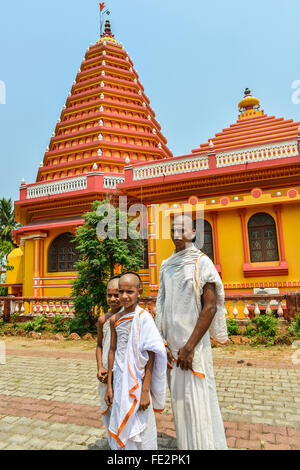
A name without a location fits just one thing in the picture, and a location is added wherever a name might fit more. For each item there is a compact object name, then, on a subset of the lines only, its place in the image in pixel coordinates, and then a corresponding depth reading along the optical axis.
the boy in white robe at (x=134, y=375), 2.03
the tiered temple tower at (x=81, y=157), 12.07
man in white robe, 2.11
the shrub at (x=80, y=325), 8.12
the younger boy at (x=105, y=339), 2.37
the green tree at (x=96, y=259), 8.00
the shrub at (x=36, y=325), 8.64
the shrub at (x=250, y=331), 6.81
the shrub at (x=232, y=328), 6.85
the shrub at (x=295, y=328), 6.27
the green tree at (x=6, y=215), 30.34
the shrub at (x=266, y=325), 6.54
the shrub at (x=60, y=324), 8.55
